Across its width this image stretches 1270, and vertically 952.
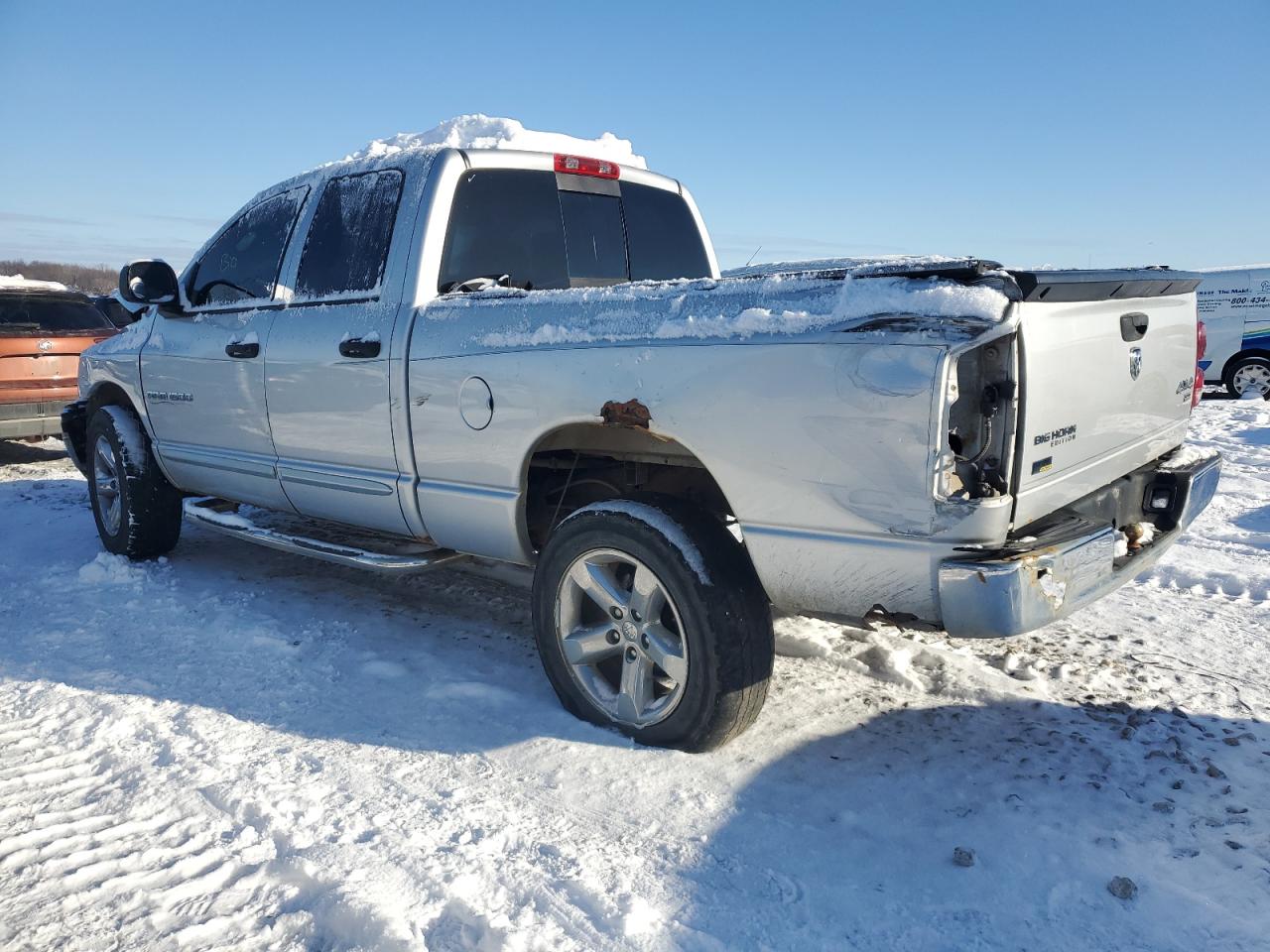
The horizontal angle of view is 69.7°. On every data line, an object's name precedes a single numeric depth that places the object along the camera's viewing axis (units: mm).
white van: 13594
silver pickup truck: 2400
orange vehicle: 8586
